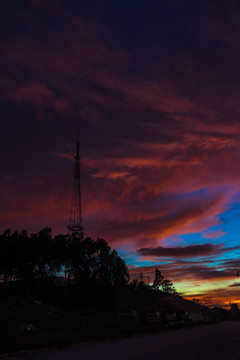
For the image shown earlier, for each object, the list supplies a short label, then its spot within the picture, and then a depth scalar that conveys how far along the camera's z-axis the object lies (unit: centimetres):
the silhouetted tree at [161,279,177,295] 17875
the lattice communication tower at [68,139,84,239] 6945
